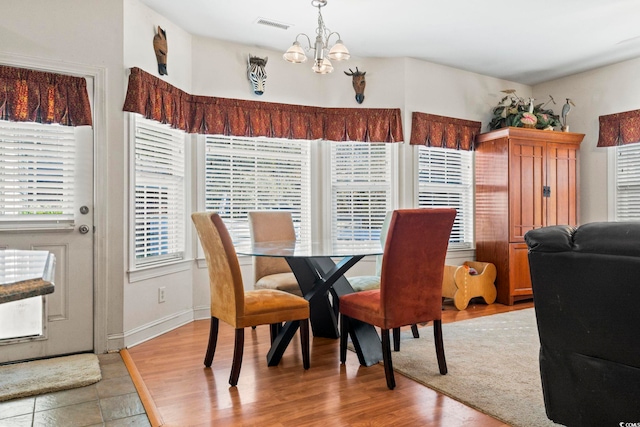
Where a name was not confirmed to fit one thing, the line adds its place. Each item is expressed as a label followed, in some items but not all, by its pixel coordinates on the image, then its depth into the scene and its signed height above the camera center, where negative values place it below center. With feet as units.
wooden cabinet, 16.20 +0.94
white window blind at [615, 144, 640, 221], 16.34 +1.28
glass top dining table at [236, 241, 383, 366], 9.48 -1.38
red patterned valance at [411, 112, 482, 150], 16.22 +3.22
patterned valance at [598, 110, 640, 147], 16.12 +3.24
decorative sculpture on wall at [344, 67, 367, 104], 15.76 +4.70
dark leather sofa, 4.86 -1.17
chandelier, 10.01 +3.62
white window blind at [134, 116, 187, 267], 11.91 +0.70
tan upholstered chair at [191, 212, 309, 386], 8.45 -1.61
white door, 9.97 -0.21
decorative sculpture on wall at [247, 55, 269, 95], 14.52 +4.67
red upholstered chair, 8.29 -1.16
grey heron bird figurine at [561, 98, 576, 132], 17.44 +4.09
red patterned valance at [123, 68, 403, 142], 11.73 +3.20
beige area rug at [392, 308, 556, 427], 7.57 -3.10
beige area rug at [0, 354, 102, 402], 8.38 -3.14
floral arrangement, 16.80 +3.87
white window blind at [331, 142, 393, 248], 16.02 +0.92
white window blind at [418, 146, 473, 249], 16.80 +1.27
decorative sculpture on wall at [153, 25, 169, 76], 12.22 +4.59
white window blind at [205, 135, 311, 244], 14.39 +1.27
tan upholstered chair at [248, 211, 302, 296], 11.66 -0.63
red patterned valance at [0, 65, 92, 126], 9.80 +2.70
